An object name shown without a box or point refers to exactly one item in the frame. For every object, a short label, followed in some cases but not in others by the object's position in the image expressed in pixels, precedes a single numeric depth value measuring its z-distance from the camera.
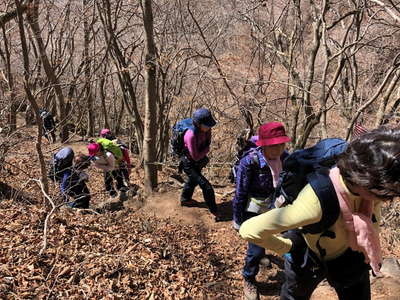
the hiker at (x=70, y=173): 5.54
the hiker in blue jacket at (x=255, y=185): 3.24
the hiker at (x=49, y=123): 11.89
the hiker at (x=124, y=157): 6.94
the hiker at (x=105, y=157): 6.45
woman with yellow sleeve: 1.72
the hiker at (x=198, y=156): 4.93
